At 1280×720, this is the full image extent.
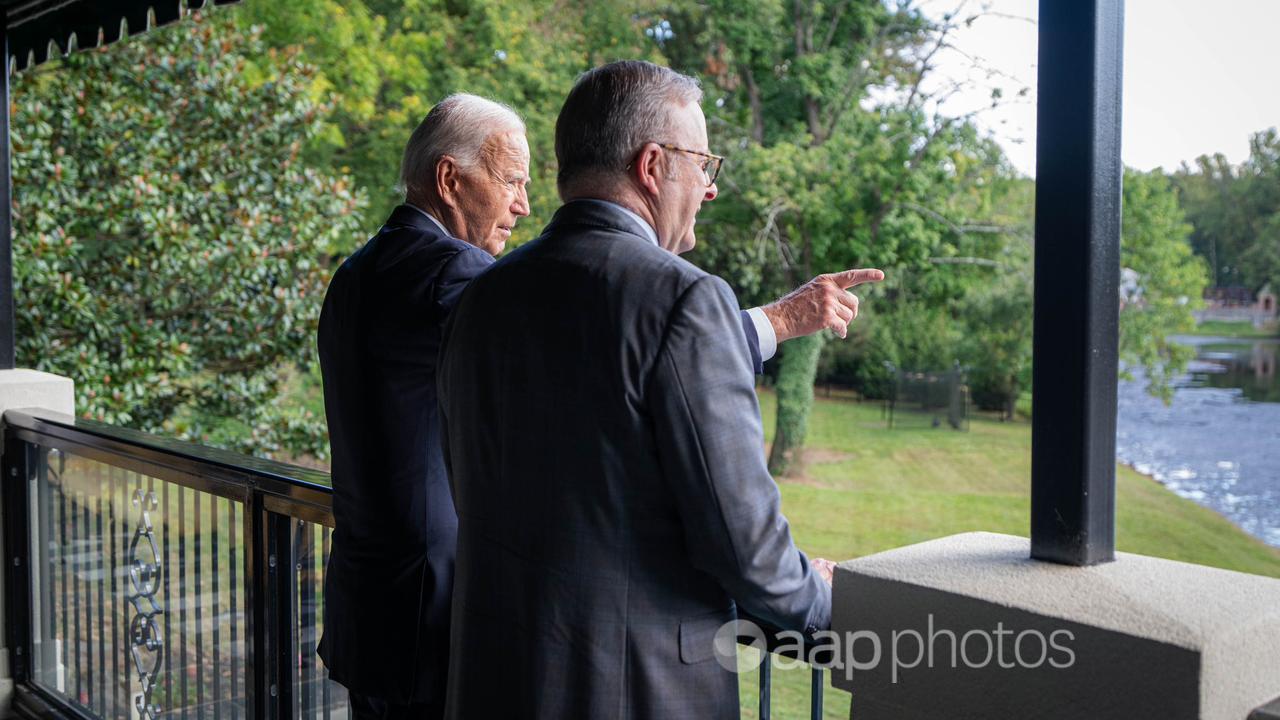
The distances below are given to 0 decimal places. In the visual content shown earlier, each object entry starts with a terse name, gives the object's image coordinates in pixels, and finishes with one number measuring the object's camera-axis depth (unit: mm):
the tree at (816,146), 16297
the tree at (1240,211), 20156
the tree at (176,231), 6422
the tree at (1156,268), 18906
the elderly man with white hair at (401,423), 1607
